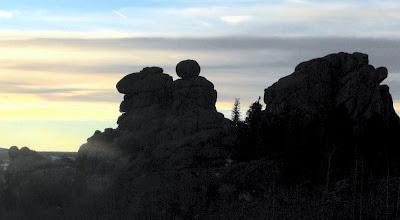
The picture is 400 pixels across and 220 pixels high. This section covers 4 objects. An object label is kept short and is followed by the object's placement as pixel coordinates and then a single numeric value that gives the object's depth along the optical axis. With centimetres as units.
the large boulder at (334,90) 12344
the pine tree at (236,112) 16475
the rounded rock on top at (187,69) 15000
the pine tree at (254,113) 13150
